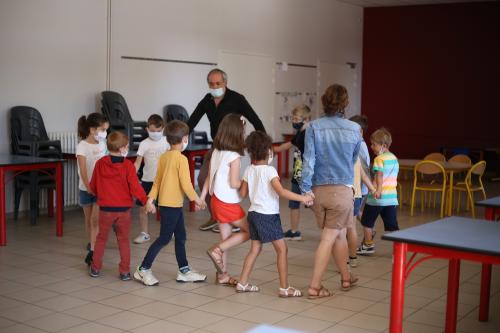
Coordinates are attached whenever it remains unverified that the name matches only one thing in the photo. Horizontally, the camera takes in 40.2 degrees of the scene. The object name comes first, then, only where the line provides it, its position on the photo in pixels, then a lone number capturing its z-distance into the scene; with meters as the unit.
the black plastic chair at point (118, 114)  8.85
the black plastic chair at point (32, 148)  7.70
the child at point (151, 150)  6.67
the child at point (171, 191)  5.04
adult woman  4.69
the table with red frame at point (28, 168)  6.40
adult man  6.22
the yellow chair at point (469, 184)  8.83
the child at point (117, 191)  5.20
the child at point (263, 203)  4.79
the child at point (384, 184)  6.16
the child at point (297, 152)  5.54
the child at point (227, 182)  4.96
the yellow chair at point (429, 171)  8.55
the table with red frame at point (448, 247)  3.14
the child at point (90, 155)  5.88
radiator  8.56
